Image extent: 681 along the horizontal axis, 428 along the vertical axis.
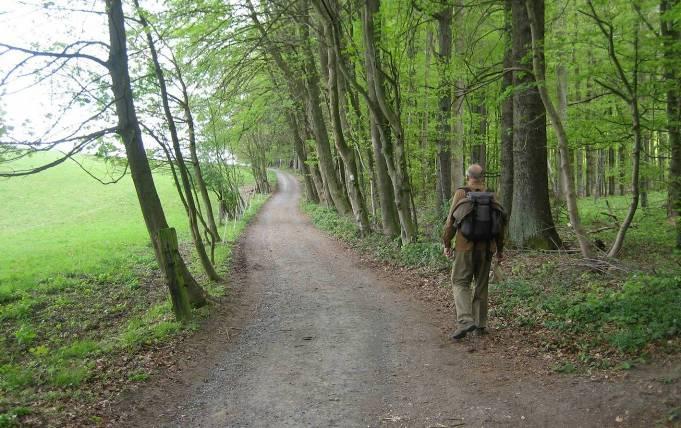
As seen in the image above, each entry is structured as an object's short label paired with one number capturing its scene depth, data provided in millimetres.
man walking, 5891
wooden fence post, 8086
